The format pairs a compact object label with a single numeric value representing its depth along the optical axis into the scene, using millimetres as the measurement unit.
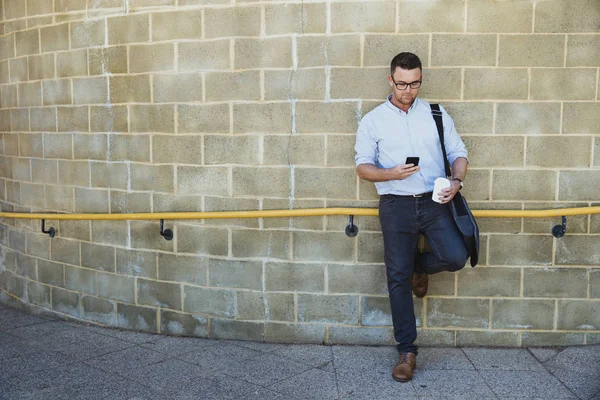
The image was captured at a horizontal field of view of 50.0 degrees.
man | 3943
